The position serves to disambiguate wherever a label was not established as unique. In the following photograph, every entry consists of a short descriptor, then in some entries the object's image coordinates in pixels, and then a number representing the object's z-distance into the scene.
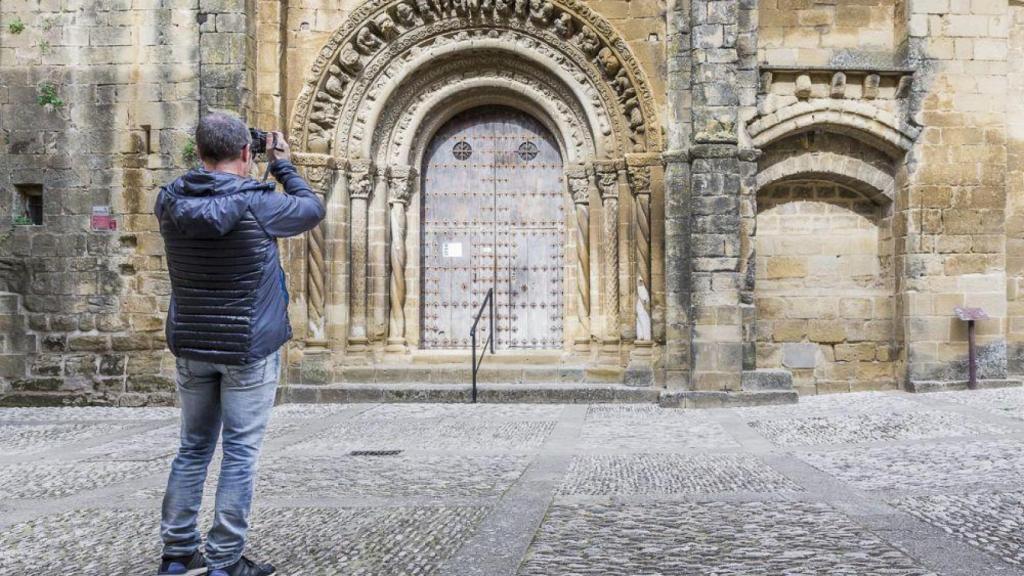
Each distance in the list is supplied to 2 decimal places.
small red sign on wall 10.77
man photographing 3.14
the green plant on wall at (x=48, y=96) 10.77
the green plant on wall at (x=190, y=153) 10.61
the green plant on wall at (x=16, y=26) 10.84
